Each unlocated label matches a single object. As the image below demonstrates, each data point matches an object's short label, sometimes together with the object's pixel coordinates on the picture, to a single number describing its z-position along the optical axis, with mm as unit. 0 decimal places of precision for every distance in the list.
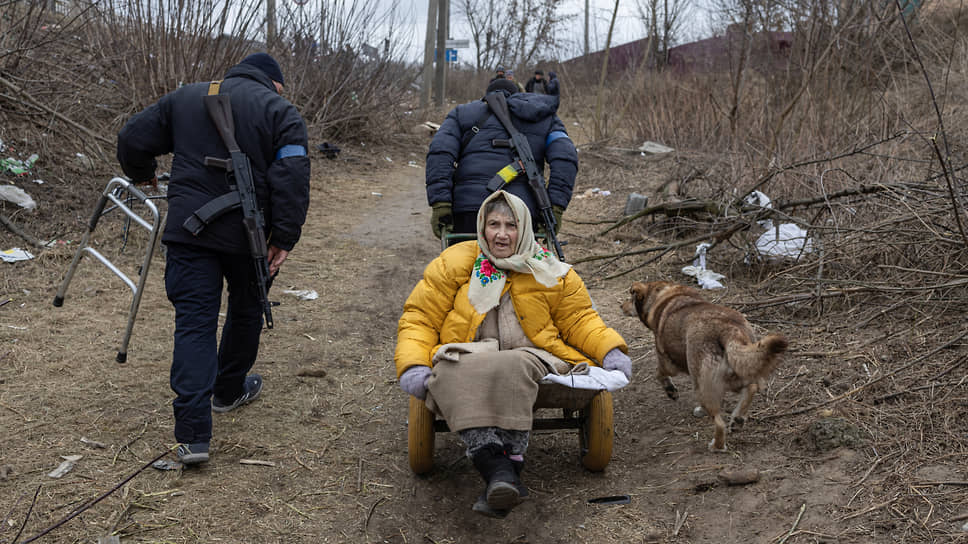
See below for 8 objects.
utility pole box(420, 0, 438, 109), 19234
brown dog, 3408
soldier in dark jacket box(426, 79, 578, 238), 4586
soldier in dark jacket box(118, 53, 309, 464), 3529
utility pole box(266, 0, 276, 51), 10805
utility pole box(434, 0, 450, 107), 19891
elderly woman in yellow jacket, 3184
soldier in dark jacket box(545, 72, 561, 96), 19145
